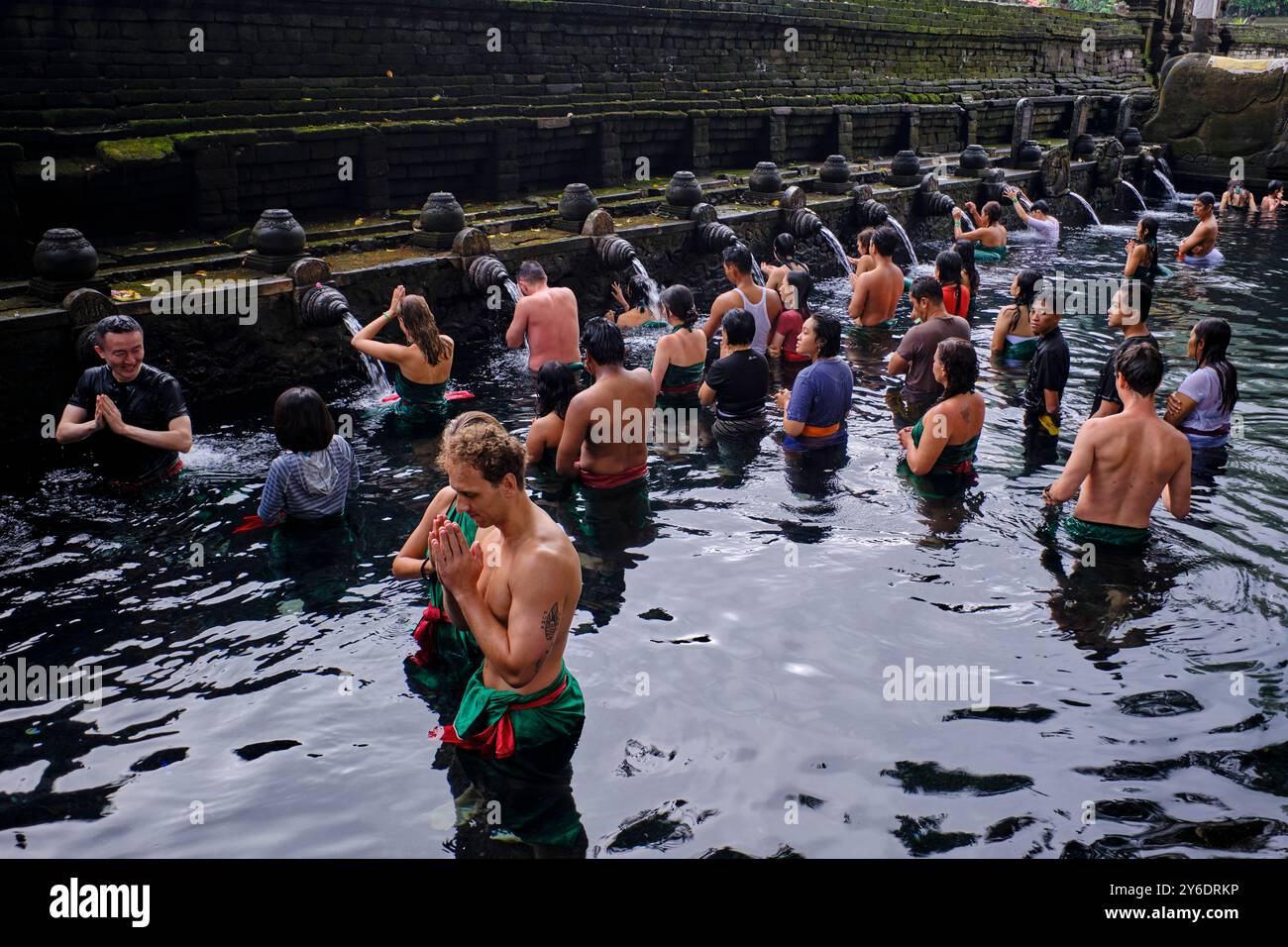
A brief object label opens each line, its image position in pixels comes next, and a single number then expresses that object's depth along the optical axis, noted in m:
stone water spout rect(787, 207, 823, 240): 14.66
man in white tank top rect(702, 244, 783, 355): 9.37
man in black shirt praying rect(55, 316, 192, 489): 6.41
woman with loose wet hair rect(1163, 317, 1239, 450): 7.41
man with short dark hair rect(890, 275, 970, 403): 8.40
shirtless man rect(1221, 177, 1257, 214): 21.05
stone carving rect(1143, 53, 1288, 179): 22.55
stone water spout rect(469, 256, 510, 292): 10.45
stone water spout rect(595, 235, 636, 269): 11.87
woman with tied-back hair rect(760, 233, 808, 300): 10.62
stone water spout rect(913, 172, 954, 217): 17.23
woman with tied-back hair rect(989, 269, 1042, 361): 10.15
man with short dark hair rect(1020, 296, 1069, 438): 7.92
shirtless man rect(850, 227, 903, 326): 11.07
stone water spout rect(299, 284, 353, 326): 9.23
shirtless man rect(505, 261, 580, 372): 8.90
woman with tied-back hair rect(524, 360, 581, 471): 7.01
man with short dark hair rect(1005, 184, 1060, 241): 17.00
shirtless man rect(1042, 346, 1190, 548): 5.82
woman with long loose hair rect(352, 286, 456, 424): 7.92
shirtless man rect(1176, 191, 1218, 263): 15.07
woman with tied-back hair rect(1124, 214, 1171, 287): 11.98
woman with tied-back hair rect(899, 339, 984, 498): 6.74
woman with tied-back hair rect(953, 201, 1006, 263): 14.25
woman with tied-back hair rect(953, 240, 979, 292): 10.98
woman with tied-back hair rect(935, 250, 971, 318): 9.89
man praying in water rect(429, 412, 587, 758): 3.68
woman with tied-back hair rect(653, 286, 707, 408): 8.60
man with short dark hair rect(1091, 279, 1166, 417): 7.47
